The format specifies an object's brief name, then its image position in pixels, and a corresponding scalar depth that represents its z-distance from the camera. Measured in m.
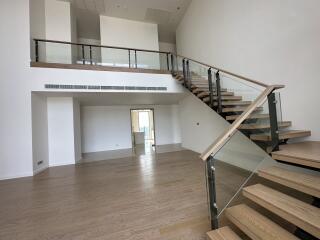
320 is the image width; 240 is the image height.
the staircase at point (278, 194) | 1.59
